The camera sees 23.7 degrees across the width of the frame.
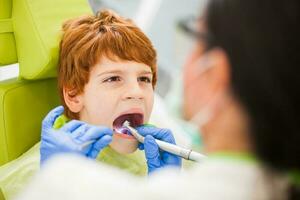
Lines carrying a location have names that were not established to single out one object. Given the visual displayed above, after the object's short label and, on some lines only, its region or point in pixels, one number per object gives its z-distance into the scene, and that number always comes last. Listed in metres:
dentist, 0.54
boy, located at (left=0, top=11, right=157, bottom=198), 1.01
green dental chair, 1.05
